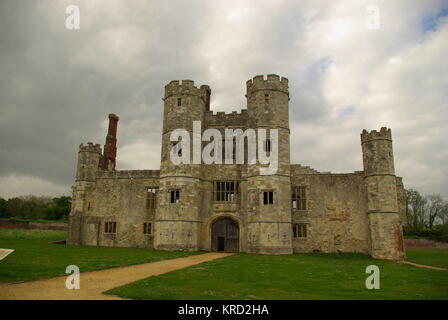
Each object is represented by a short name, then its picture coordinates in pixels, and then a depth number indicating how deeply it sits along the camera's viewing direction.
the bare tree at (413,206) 60.19
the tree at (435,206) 67.00
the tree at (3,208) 63.46
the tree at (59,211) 57.81
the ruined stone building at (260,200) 25.75
